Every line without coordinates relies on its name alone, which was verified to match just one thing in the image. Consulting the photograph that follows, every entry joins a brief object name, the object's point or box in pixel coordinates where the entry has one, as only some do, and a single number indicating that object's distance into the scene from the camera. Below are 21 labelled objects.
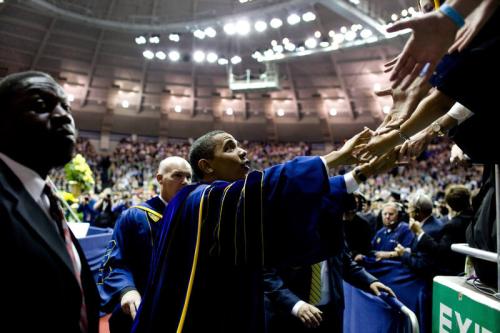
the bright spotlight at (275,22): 16.16
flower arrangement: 6.99
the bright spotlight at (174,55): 19.33
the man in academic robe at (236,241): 1.52
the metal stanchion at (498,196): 1.49
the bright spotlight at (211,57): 19.75
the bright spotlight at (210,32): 16.97
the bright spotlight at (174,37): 17.42
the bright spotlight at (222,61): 19.83
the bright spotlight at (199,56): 19.66
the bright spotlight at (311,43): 17.09
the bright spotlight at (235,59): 19.34
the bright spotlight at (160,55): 18.69
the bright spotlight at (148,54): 18.58
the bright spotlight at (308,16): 15.63
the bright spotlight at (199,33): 17.14
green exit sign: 1.42
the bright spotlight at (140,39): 17.48
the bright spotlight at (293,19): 15.82
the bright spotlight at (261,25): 16.58
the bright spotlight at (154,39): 17.09
